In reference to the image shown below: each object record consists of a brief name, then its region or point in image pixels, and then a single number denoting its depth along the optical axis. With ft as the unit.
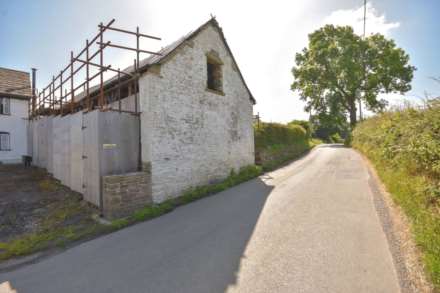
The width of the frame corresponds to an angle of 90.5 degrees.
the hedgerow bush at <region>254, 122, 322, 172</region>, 48.49
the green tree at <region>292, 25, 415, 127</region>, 86.22
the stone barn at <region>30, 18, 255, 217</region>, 22.34
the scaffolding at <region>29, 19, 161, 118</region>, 23.31
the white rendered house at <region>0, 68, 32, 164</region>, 54.34
